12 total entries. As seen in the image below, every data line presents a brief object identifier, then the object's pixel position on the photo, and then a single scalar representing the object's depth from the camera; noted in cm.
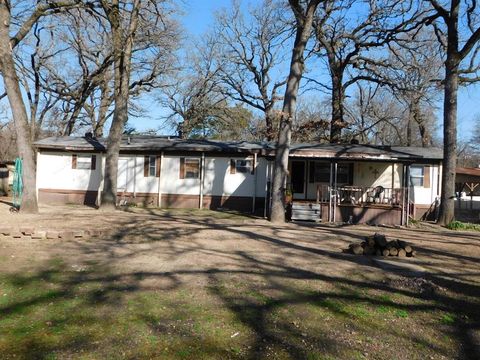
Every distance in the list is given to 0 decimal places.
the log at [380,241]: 984
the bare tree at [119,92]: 1806
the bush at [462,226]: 1700
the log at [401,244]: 986
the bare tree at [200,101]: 3908
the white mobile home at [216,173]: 2077
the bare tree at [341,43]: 2208
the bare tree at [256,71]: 3822
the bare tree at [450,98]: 1789
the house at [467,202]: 2288
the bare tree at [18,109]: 1483
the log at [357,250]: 982
